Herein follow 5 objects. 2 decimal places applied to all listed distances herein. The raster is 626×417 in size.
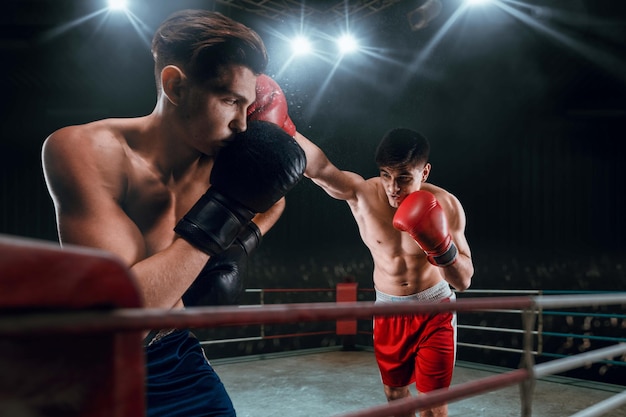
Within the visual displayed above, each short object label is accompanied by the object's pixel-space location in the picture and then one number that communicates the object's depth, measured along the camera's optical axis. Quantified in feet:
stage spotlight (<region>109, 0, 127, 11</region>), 14.03
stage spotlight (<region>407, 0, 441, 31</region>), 15.27
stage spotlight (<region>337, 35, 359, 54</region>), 17.66
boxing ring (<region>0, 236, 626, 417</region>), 0.96
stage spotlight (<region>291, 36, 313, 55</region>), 17.31
